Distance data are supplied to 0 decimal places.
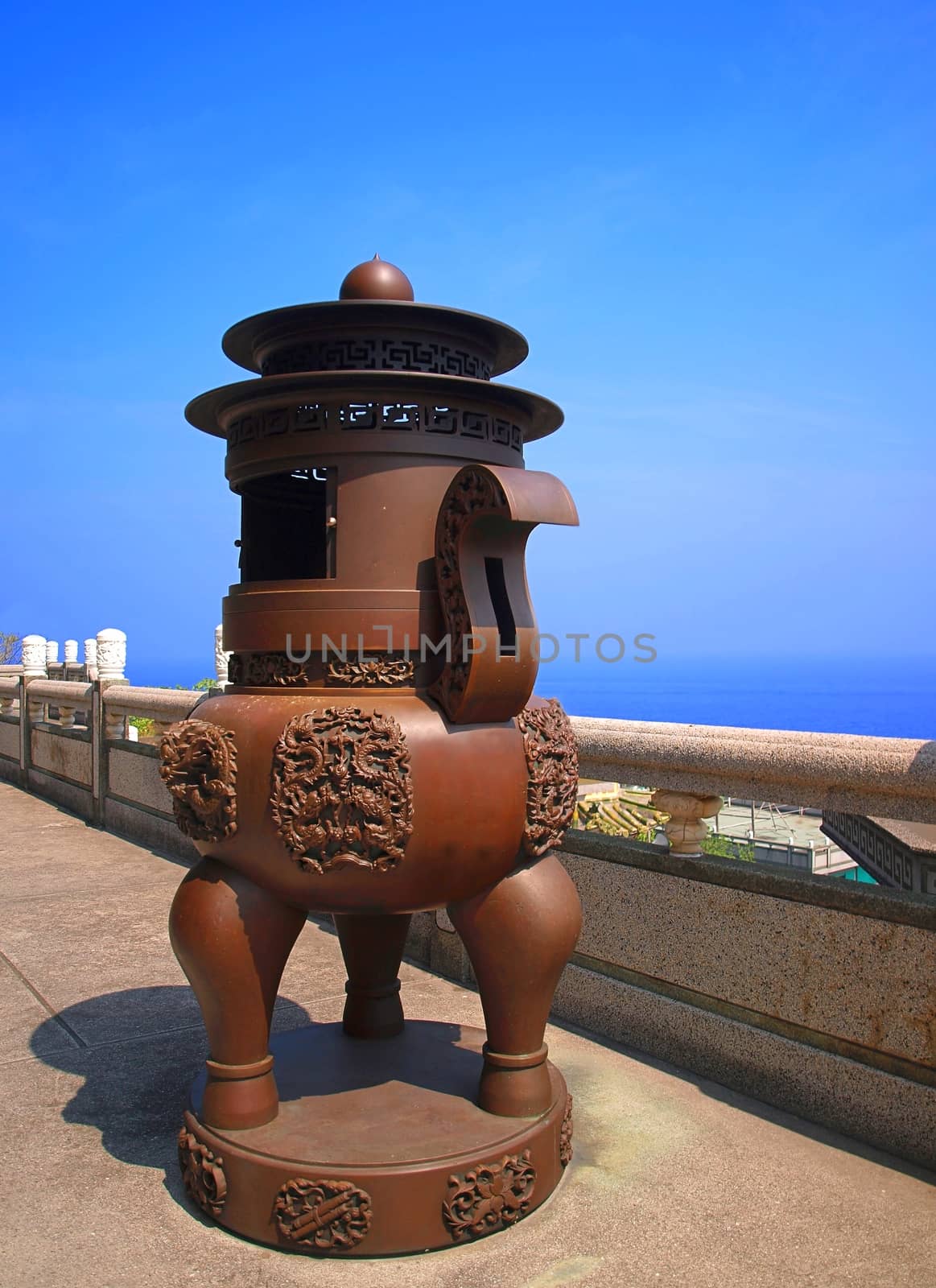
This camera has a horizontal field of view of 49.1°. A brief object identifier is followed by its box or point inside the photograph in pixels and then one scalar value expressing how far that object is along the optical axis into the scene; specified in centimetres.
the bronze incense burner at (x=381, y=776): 267
